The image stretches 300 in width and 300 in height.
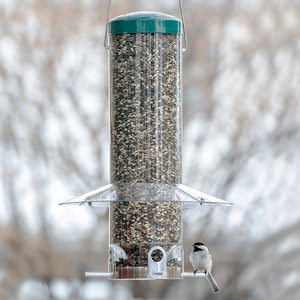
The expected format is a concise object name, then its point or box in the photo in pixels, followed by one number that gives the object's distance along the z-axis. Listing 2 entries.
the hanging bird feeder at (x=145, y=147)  6.14
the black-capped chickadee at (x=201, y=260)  6.66
